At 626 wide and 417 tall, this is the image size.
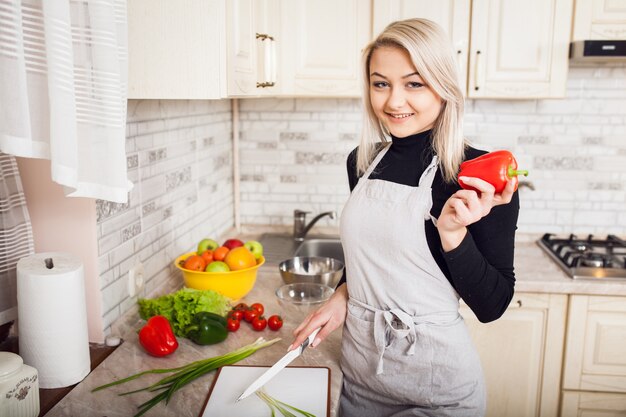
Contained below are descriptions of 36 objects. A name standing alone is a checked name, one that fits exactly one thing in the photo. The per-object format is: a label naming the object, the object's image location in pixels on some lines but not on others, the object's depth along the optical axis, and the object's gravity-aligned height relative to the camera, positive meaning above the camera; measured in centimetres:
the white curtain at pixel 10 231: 145 -33
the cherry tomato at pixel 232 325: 178 -66
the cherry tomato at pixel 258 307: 185 -64
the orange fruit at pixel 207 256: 204 -53
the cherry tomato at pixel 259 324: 179 -66
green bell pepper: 167 -64
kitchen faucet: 291 -60
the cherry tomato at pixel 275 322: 179 -66
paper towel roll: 135 -50
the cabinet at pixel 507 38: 235 +25
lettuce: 172 -60
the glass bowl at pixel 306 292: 204 -65
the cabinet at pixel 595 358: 229 -98
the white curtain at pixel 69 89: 106 +2
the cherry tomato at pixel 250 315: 183 -65
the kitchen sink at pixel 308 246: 279 -69
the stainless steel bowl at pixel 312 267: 217 -62
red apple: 222 -53
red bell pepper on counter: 159 -63
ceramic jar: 121 -59
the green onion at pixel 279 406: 131 -68
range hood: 228 +20
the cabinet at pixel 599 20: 234 +32
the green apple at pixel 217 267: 197 -55
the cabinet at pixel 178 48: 145 +12
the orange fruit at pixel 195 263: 198 -54
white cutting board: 135 -69
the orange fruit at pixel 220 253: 206 -53
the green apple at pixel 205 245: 216 -52
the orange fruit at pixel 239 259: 201 -53
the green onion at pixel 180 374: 136 -67
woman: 144 -40
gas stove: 230 -63
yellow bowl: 197 -60
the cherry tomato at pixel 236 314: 181 -65
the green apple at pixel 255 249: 220 -54
